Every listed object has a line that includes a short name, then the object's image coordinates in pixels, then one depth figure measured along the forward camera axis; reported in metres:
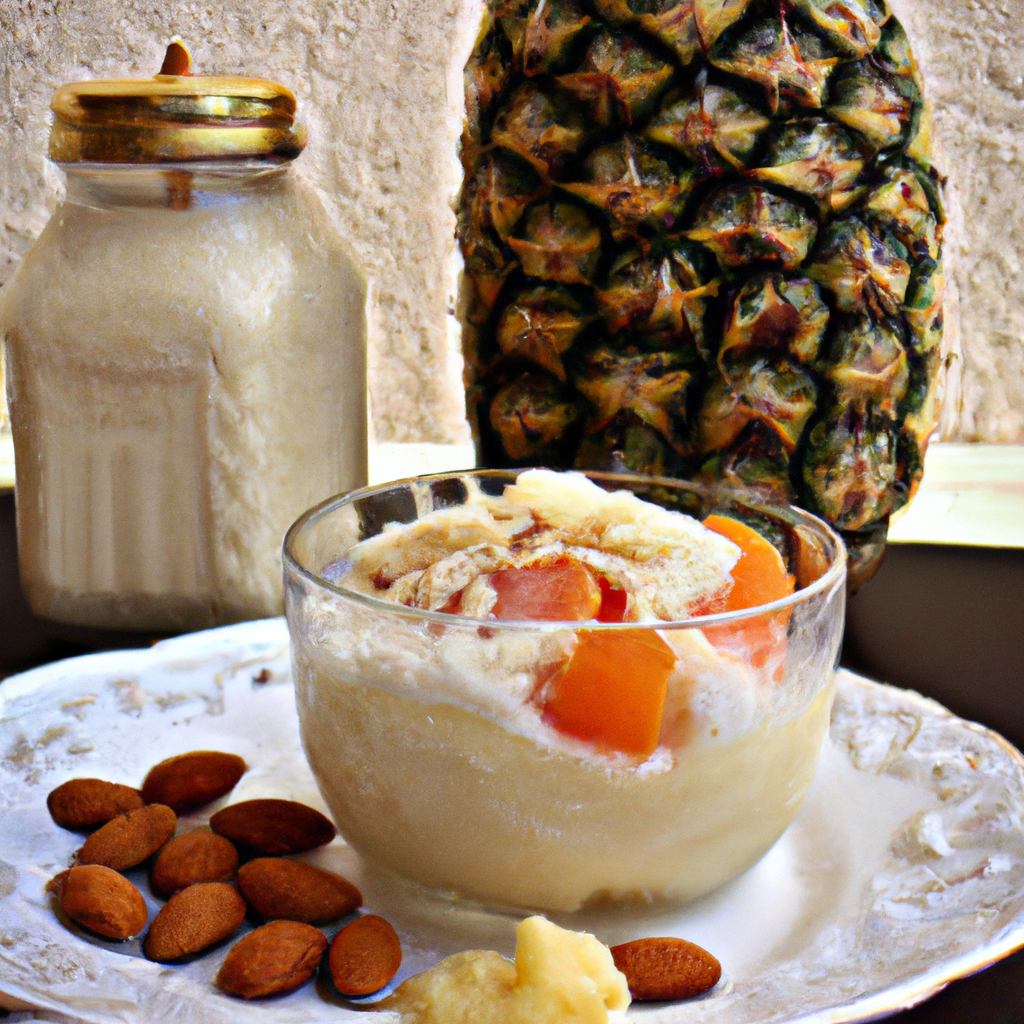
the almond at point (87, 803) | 0.45
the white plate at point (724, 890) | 0.34
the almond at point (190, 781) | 0.48
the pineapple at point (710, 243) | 0.57
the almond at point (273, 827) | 0.44
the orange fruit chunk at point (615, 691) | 0.35
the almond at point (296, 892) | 0.40
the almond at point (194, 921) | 0.37
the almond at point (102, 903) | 0.38
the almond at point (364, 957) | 0.36
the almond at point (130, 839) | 0.42
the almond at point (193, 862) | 0.41
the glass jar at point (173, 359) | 0.61
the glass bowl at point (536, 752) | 0.36
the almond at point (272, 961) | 0.35
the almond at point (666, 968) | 0.35
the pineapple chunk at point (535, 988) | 0.32
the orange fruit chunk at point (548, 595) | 0.39
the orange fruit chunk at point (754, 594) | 0.37
